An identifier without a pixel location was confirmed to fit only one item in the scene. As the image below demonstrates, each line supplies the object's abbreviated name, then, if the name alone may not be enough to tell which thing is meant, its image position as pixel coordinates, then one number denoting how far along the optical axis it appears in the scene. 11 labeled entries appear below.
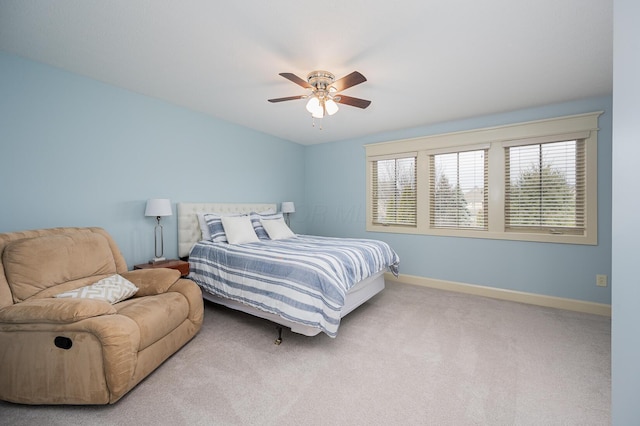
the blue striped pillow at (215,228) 3.40
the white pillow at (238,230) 3.40
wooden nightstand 2.87
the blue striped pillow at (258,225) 3.85
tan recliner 1.54
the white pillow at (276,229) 3.84
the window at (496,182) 3.17
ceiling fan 2.31
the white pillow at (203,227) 3.50
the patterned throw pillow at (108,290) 1.92
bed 2.22
